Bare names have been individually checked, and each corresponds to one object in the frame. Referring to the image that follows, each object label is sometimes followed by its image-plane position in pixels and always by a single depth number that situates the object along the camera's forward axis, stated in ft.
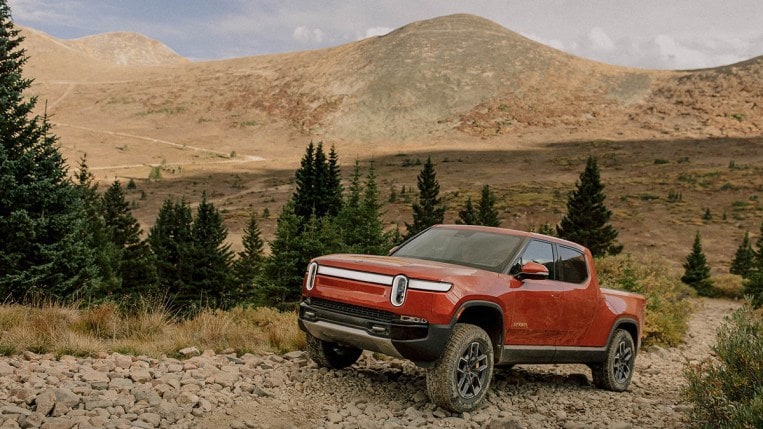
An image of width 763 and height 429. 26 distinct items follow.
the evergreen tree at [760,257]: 99.48
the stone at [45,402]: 16.55
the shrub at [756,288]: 80.33
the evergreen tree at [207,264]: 109.60
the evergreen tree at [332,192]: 130.66
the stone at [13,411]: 16.21
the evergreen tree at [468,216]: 117.91
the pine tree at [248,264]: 115.55
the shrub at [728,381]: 18.52
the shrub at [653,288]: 48.34
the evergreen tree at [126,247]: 117.50
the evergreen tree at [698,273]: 106.32
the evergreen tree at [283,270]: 91.50
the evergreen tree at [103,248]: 99.91
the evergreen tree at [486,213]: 120.78
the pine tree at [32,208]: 49.70
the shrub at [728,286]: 103.40
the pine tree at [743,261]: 112.78
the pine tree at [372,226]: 94.99
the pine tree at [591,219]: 110.22
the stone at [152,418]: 16.97
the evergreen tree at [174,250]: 110.32
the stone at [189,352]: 24.44
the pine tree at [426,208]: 118.21
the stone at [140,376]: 20.29
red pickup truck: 18.89
